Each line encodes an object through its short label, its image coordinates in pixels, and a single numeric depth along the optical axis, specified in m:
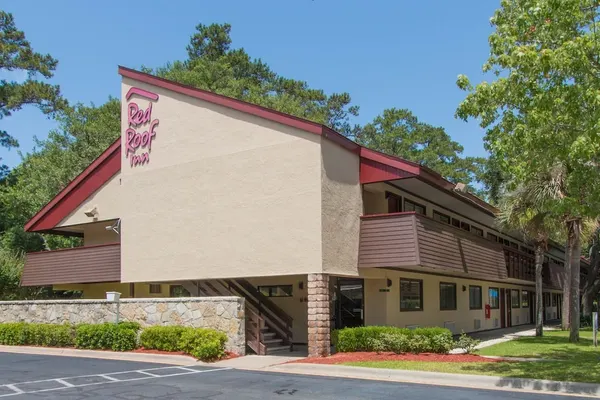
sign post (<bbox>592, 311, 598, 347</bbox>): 18.48
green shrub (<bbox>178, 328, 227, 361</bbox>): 16.98
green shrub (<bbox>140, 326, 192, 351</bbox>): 18.45
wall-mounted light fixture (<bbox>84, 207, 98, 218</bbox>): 25.45
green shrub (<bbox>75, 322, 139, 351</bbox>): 19.41
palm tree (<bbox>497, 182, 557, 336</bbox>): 22.58
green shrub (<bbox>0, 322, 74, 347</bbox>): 21.00
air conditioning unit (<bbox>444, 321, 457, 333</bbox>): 25.65
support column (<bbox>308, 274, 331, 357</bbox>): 17.31
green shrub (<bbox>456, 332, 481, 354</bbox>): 17.30
